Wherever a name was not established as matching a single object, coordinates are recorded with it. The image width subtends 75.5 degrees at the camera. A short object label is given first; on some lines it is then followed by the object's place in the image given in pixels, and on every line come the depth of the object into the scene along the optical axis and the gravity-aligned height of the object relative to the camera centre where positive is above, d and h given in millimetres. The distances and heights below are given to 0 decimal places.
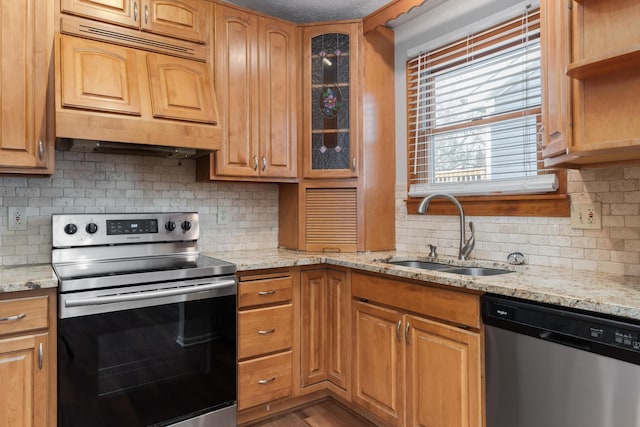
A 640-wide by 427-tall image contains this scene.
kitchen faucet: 2322 -143
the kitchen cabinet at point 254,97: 2535 +762
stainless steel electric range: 1765 -533
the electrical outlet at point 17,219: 2168 -16
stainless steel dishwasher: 1248 -519
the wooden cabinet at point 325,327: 2439 -679
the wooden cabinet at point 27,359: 1659 -589
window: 2141 +585
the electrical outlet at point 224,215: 2834 -1
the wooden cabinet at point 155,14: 2133 +1098
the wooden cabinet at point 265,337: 2254 -690
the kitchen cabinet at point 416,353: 1716 -656
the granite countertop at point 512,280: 1343 -273
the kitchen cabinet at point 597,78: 1369 +478
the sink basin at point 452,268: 2164 -306
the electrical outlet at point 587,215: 1867 -9
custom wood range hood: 1976 +704
